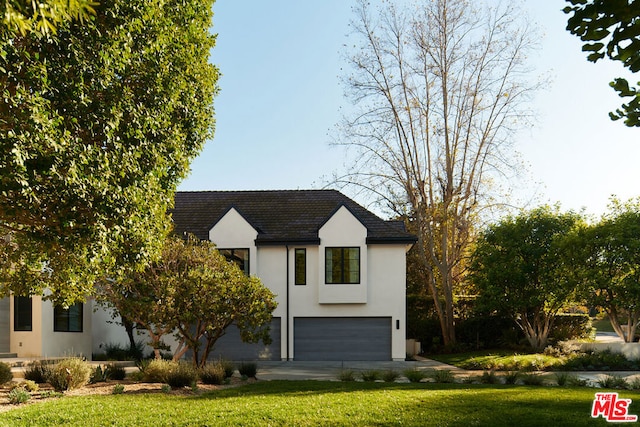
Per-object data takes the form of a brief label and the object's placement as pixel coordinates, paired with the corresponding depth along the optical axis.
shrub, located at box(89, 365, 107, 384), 16.27
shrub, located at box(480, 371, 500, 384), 17.10
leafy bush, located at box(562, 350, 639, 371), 22.36
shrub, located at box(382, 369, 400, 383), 17.28
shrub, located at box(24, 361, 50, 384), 16.02
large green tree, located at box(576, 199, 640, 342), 24.42
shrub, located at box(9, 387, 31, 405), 12.96
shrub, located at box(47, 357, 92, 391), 14.92
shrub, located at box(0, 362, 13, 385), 15.74
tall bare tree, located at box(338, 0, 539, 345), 29.89
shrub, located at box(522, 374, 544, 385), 16.59
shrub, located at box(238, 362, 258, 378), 18.67
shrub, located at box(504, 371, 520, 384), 16.97
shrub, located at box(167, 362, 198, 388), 15.48
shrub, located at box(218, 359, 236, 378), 17.80
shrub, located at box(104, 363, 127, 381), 16.88
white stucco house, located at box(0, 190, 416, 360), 28.22
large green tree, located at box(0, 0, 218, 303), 9.46
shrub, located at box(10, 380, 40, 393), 14.50
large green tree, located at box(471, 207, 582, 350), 27.92
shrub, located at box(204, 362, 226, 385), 16.47
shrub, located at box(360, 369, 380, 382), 17.44
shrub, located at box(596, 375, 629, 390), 15.97
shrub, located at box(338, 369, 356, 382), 17.33
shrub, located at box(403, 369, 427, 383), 17.28
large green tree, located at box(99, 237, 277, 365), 17.06
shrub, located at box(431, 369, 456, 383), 17.34
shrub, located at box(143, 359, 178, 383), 16.17
